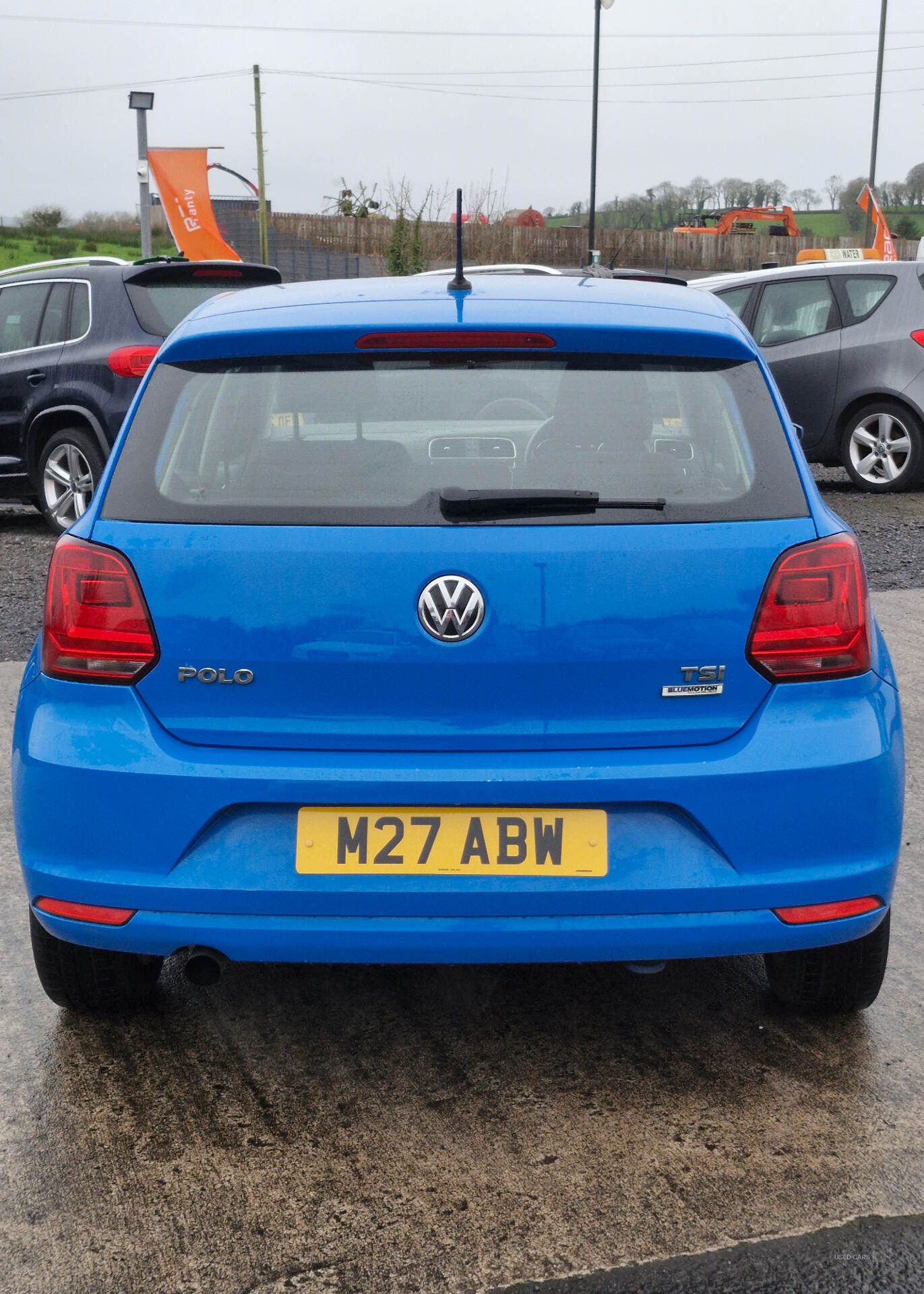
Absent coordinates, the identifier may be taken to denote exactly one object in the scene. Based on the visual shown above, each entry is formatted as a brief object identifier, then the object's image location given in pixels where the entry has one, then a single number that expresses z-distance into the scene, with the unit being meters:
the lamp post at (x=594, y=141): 32.91
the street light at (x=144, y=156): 23.77
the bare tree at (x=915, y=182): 67.62
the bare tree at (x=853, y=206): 59.75
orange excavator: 56.34
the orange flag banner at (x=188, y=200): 24.70
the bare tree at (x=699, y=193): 69.06
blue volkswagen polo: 2.57
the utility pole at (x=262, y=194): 48.44
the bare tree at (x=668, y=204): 65.81
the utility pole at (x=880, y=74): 39.00
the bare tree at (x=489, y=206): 45.34
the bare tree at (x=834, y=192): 66.12
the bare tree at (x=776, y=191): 78.06
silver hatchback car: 11.41
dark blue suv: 10.09
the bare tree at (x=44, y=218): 59.69
